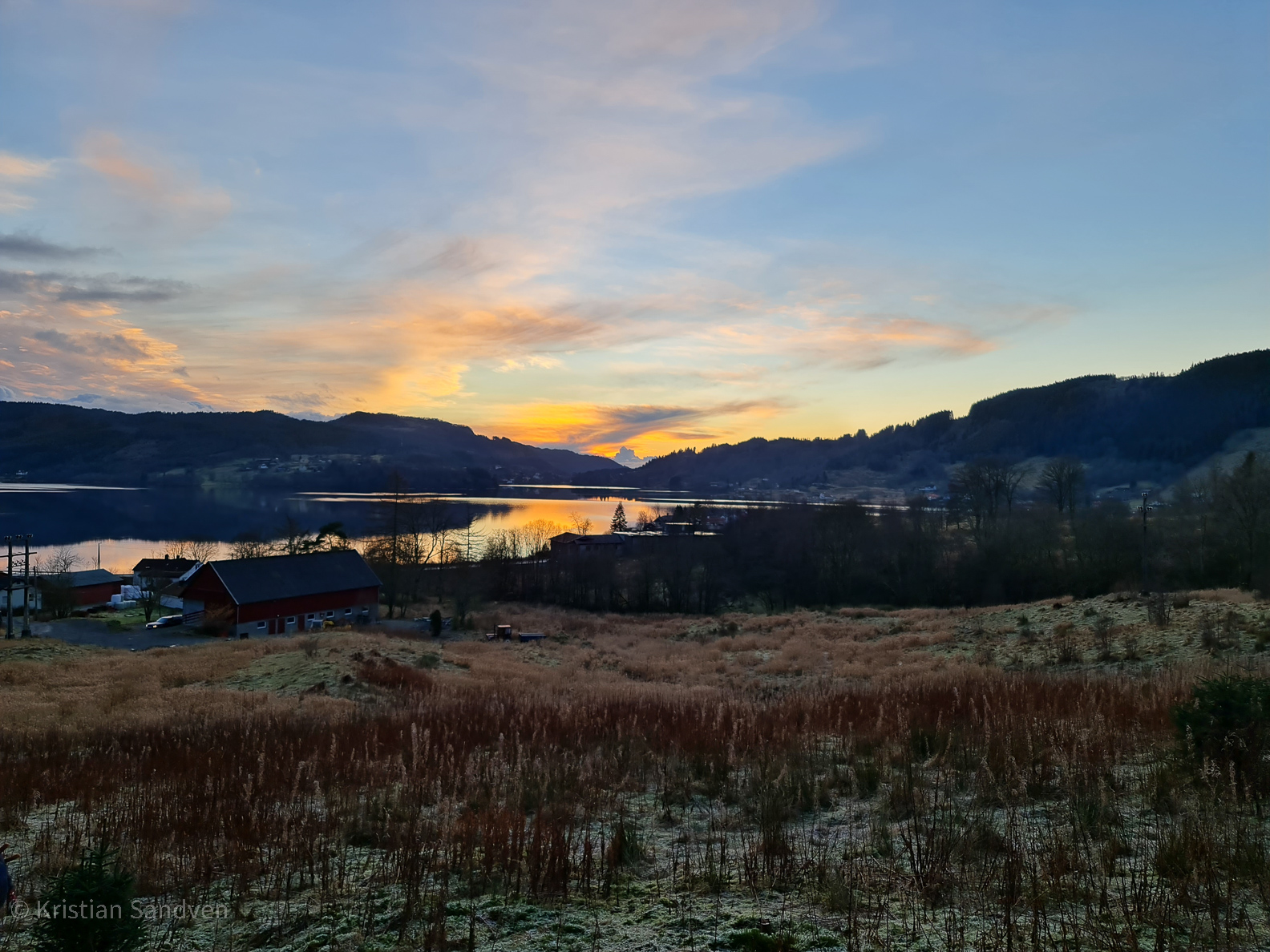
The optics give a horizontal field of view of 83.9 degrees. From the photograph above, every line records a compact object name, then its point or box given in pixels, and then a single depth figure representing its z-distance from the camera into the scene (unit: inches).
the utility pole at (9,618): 1776.9
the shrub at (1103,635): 764.0
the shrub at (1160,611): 860.6
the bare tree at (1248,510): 1689.2
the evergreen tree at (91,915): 134.3
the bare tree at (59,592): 2290.8
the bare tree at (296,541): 2746.1
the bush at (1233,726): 219.3
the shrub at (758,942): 145.9
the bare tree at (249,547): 2950.3
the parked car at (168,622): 1995.6
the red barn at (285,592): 1948.8
